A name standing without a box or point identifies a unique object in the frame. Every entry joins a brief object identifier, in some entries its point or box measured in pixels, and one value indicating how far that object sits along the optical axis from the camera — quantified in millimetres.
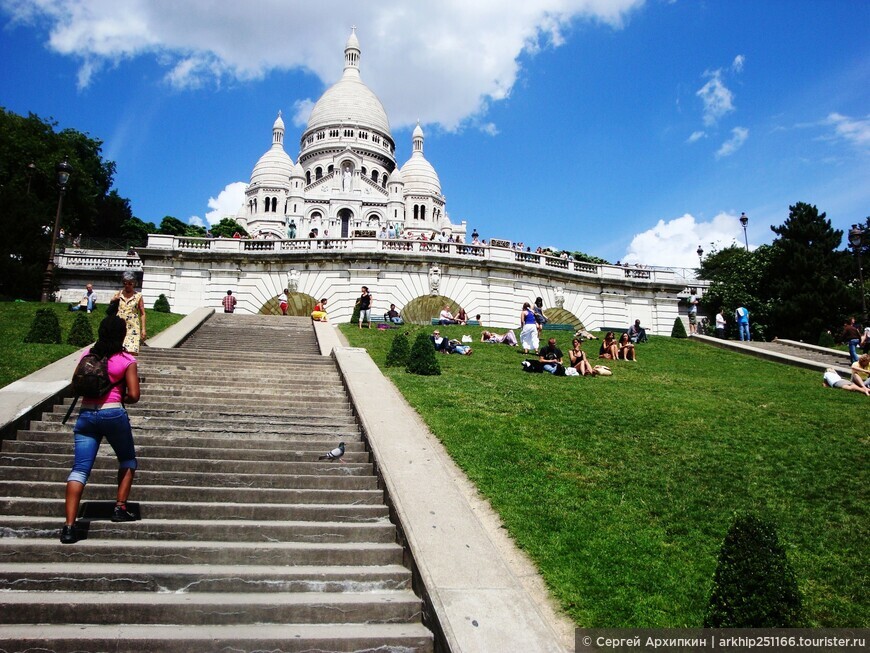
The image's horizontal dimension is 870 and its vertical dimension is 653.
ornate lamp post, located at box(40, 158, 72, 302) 21089
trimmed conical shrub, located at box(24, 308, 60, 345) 15055
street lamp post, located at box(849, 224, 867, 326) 20172
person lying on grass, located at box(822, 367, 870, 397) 15105
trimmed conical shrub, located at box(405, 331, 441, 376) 14336
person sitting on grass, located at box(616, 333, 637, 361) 19766
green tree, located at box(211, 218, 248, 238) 84938
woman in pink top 5809
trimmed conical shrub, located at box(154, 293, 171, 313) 26678
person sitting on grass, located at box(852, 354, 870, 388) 15152
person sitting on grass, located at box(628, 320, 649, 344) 24375
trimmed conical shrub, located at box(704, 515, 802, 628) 4336
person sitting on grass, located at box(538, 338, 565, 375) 15930
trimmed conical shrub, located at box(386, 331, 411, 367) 15499
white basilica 92938
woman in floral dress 10805
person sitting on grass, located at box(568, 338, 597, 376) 16172
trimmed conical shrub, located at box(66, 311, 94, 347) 15062
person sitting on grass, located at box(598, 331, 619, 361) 19547
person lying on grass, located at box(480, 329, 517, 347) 21828
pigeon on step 7906
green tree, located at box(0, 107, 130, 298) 30109
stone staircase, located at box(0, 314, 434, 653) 4984
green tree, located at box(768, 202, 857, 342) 35344
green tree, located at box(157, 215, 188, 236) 76875
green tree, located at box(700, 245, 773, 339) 38594
